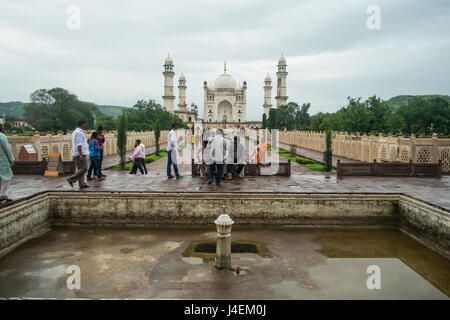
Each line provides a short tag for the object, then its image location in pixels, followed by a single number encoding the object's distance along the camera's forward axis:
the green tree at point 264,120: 52.32
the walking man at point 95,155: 8.12
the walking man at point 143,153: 9.57
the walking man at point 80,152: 6.96
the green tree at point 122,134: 11.02
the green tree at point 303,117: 51.00
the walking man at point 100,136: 8.45
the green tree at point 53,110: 44.62
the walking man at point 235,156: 8.62
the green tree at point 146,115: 38.66
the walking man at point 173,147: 8.35
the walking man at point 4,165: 5.48
